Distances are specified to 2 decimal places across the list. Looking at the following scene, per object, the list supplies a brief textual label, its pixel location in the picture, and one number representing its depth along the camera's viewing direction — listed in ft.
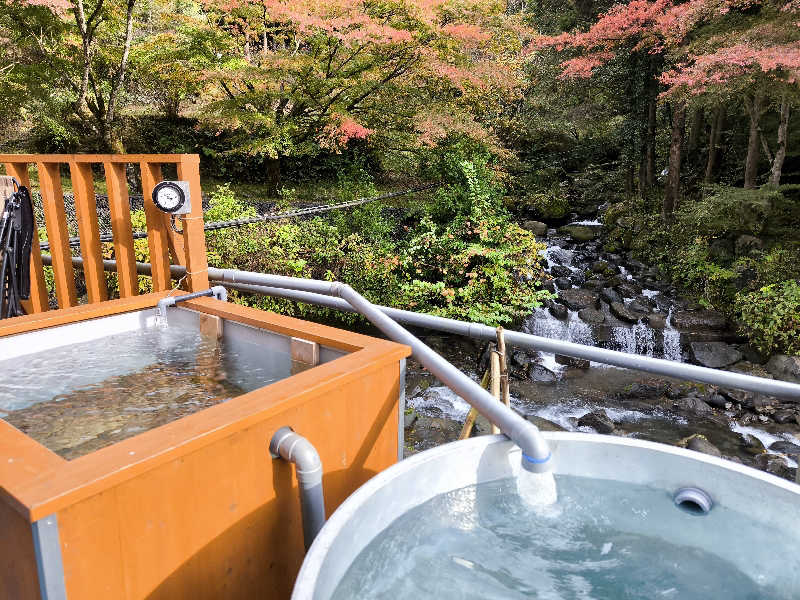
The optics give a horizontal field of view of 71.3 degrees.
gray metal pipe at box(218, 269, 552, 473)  5.07
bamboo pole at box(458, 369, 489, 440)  7.48
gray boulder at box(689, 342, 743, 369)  26.07
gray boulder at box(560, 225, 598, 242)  43.23
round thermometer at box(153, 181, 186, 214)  10.69
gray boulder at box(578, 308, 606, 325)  30.73
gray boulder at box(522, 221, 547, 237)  44.86
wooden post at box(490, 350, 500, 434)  7.47
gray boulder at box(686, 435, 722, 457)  18.26
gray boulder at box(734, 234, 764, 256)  31.83
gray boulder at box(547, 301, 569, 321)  31.30
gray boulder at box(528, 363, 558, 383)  25.19
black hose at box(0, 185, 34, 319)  11.95
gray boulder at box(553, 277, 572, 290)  34.60
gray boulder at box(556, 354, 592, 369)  26.50
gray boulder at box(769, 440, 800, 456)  19.43
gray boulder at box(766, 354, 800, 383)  23.47
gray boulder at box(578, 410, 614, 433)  20.43
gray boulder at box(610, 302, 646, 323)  30.48
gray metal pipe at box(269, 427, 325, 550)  5.33
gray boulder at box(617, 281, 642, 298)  33.50
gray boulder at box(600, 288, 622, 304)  32.65
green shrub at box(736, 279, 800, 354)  25.33
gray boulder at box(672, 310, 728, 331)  29.27
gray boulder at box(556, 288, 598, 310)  32.24
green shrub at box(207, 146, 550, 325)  25.68
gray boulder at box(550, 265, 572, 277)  36.45
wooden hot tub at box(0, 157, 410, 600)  4.17
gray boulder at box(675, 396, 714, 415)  22.06
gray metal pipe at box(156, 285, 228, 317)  10.87
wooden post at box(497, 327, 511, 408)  7.27
